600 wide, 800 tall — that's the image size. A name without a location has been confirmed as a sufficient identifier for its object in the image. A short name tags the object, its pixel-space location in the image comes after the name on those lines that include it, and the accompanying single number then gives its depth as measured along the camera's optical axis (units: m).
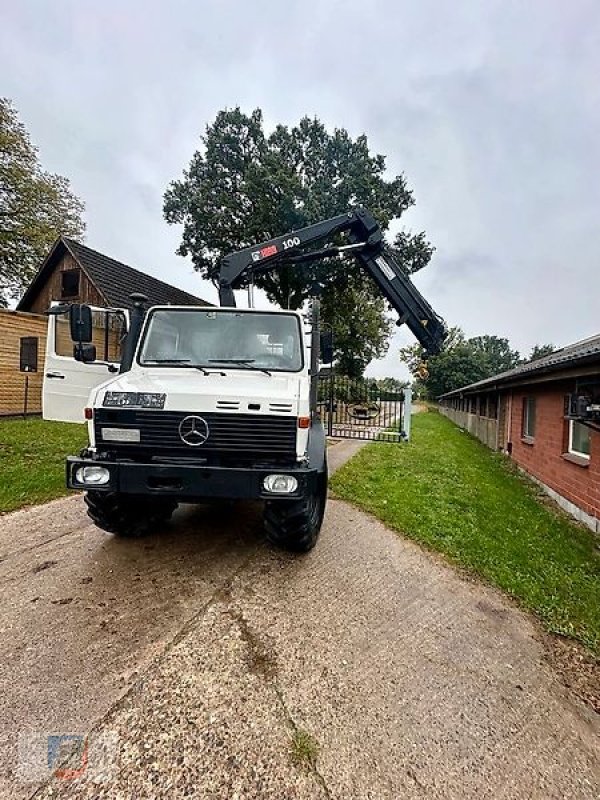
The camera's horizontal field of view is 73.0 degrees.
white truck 2.73
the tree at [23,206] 16.94
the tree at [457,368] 38.00
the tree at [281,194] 17.00
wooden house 10.70
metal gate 9.73
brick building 5.16
